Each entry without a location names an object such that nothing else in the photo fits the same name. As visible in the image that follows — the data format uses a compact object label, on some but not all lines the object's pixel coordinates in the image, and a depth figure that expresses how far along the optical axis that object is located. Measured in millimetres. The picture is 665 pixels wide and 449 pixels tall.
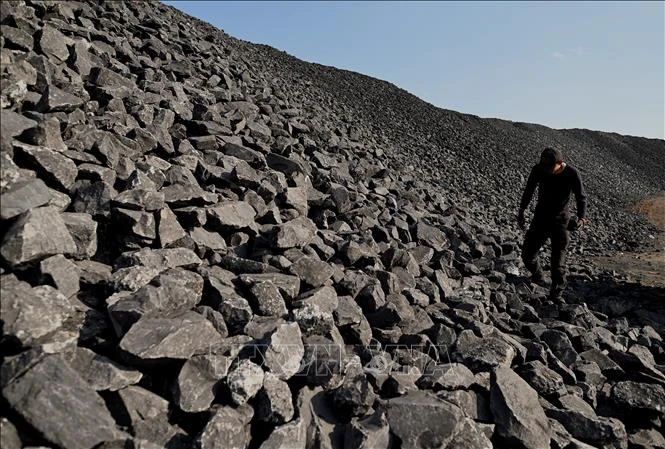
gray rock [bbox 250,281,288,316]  3604
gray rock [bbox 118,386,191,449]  2553
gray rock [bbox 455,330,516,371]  3854
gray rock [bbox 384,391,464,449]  2908
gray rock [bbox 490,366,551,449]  3213
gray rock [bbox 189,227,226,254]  4176
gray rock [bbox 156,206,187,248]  3924
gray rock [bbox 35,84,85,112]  4309
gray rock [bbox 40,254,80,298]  2982
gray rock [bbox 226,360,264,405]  2771
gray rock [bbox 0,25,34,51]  4950
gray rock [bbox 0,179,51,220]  2962
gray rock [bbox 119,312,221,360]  2748
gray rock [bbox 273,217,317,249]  4512
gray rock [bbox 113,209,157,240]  3752
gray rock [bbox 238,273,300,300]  3803
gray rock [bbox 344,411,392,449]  2809
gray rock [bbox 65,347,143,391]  2611
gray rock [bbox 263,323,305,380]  3041
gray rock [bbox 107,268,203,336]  2953
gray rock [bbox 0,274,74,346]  2461
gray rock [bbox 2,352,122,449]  2266
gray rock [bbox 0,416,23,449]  2162
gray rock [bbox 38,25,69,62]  5465
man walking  6297
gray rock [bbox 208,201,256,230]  4504
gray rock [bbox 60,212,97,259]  3436
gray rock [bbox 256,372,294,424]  2793
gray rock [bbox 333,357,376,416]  3037
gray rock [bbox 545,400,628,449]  3506
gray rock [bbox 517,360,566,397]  3844
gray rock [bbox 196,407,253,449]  2531
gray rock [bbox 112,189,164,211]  3814
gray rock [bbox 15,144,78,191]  3566
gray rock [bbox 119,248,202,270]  3523
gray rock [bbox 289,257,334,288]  4176
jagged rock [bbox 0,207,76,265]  2830
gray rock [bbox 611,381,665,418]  3936
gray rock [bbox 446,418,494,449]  2979
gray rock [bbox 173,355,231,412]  2709
